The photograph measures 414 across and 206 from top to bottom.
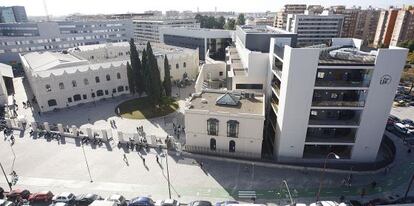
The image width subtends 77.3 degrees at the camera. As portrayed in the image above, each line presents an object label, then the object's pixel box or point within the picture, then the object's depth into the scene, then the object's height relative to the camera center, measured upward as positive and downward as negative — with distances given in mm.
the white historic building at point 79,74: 58375 -16212
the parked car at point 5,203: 29978 -21515
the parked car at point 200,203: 30275 -21853
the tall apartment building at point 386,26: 120125 -9832
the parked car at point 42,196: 31609 -21948
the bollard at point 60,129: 46938 -21106
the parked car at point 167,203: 30281 -21801
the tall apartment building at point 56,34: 102000 -12462
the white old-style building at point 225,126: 38406 -17313
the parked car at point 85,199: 31156 -21926
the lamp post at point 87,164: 36266 -22443
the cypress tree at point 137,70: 60625 -14709
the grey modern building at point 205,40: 95375 -12464
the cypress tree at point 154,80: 55019 -15202
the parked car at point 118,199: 30562 -21637
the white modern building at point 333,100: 33719 -12814
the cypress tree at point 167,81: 61406 -17197
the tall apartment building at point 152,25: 137375 -10593
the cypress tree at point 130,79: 63188 -17200
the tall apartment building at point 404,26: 112750 -9215
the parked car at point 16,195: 32062 -22040
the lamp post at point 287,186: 31375 -22244
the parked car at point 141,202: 30516 -21826
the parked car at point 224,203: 30272 -21897
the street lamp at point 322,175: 31847 -22198
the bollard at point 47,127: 47994 -21197
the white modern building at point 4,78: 61469 -18739
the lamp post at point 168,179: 32997 -21917
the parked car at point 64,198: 30989 -21761
